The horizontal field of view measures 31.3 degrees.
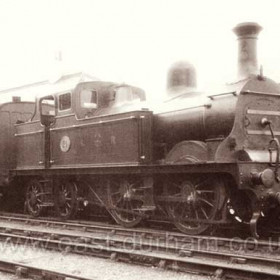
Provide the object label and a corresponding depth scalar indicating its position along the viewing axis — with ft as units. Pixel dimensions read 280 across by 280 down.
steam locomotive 25.80
